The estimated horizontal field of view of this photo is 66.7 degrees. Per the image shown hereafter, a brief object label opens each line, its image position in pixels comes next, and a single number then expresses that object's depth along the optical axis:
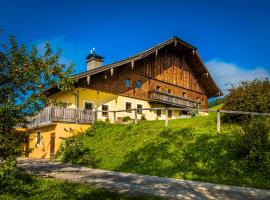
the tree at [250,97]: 10.93
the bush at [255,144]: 7.48
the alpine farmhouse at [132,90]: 15.39
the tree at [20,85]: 5.98
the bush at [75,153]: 11.11
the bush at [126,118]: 18.82
